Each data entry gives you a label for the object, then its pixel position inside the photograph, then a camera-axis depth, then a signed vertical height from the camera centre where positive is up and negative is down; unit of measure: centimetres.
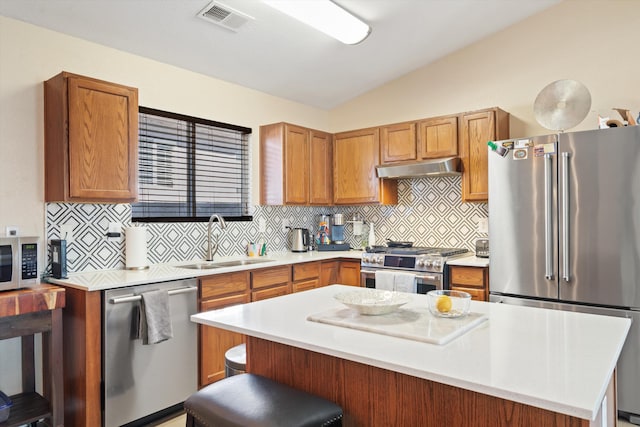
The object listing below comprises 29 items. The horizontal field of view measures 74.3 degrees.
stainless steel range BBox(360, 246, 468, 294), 352 -43
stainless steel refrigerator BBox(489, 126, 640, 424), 273 -10
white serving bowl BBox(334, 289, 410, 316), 168 -36
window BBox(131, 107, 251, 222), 348 +44
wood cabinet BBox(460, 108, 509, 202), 369 +63
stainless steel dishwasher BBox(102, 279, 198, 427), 252 -91
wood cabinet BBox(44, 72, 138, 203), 264 +52
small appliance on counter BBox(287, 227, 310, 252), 456 -26
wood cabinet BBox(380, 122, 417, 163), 416 +73
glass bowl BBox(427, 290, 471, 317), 164 -36
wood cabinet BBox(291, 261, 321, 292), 383 -56
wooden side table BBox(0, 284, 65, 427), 226 -60
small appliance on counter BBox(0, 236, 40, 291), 236 -24
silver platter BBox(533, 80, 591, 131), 318 +83
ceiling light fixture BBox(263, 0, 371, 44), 290 +145
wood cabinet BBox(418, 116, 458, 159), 388 +73
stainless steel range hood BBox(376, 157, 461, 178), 381 +44
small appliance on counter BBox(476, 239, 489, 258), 380 -31
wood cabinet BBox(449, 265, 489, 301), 336 -54
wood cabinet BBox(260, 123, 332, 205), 421 +53
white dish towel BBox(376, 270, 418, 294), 361 -58
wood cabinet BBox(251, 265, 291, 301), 343 -56
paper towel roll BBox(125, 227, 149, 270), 310 -21
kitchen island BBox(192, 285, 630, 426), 107 -42
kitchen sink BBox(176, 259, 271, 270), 340 -39
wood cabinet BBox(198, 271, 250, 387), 301 -83
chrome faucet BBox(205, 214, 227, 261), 365 -14
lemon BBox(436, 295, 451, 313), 164 -35
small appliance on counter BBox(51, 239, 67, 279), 266 -24
